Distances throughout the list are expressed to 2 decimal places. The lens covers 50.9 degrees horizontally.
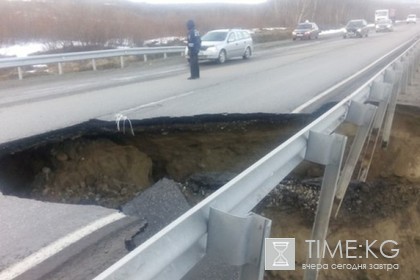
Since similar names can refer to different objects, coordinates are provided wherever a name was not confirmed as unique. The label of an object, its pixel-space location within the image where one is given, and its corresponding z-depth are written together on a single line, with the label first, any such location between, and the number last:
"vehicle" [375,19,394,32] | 49.95
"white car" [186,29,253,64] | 20.52
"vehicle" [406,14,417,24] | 76.00
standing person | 14.16
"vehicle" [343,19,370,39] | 40.47
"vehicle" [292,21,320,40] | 39.98
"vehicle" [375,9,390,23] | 62.98
